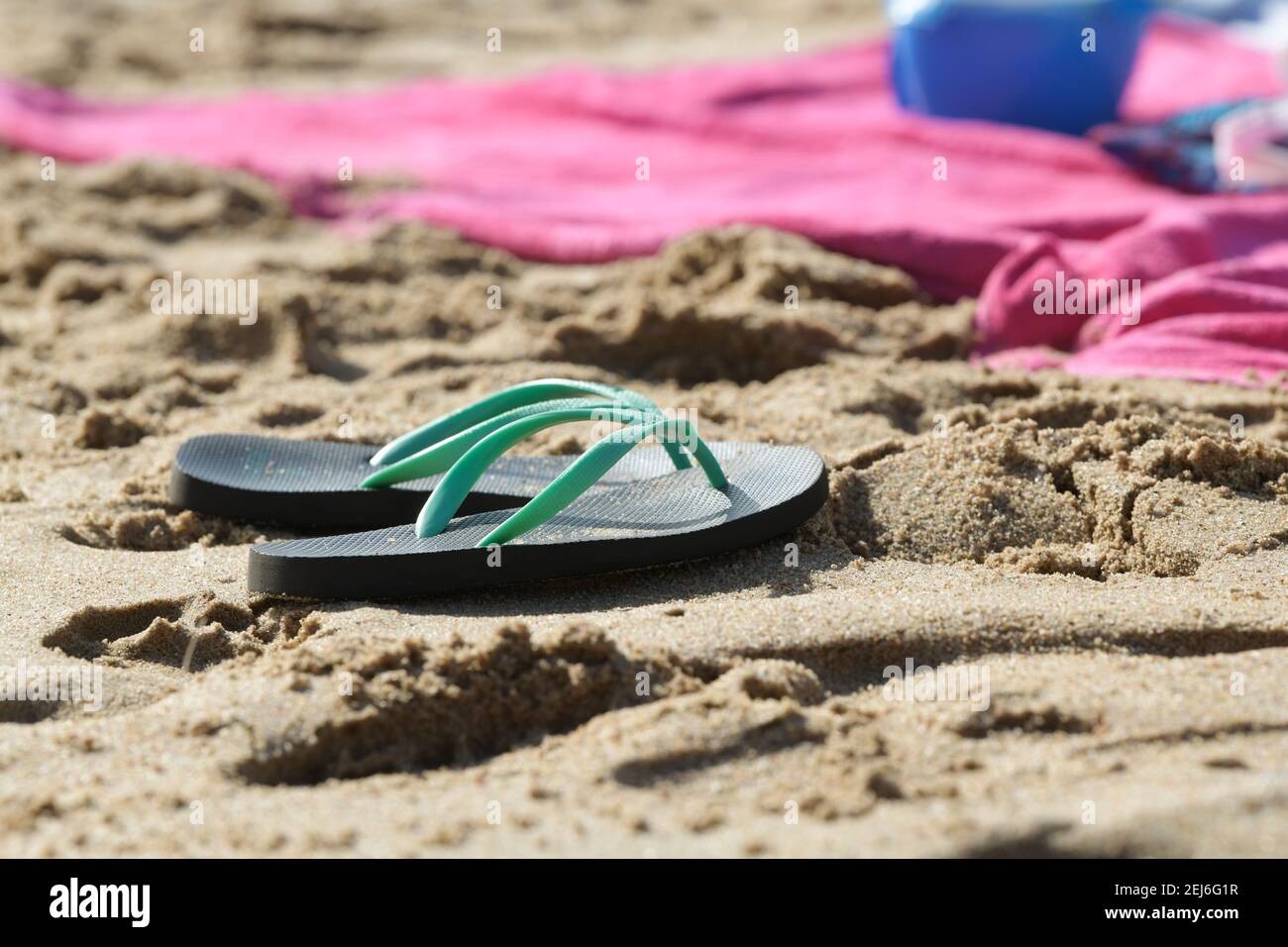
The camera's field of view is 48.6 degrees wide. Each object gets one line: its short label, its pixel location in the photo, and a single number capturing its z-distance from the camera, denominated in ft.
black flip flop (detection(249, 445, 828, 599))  4.60
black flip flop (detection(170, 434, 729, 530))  5.28
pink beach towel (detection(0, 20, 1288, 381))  7.13
